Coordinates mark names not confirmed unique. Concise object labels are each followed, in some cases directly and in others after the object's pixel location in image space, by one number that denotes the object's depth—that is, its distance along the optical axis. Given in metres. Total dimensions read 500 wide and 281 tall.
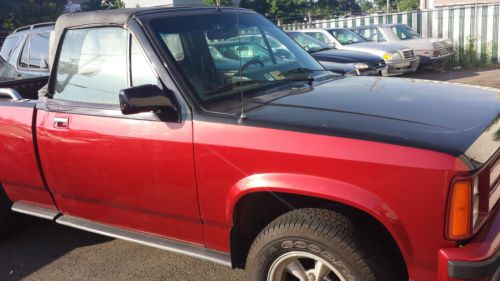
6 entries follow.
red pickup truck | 2.27
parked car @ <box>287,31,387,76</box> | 10.05
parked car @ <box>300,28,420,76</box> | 13.30
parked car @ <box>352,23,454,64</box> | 15.37
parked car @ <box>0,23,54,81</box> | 7.78
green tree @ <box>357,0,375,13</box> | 81.97
